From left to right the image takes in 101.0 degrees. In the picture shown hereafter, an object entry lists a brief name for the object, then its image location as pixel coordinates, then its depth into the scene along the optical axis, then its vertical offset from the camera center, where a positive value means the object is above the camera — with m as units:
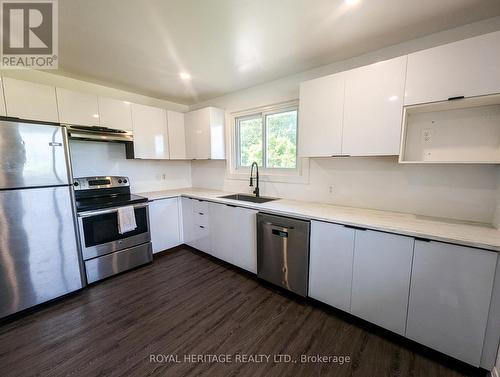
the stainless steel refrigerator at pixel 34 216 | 1.75 -0.46
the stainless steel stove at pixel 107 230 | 2.29 -0.76
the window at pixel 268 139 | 2.73 +0.37
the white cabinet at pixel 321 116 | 1.95 +0.48
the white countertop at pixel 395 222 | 1.31 -0.46
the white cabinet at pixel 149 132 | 2.93 +0.49
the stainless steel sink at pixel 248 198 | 2.78 -0.47
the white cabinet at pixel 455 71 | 1.33 +0.65
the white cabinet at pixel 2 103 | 1.94 +0.59
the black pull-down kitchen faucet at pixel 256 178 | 2.93 -0.19
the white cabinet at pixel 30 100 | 1.99 +0.66
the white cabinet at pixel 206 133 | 3.17 +0.51
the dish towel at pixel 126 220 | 2.49 -0.67
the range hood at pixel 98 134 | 2.33 +0.38
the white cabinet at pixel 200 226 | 2.91 -0.88
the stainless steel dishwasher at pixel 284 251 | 1.96 -0.88
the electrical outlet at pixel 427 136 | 1.79 +0.25
